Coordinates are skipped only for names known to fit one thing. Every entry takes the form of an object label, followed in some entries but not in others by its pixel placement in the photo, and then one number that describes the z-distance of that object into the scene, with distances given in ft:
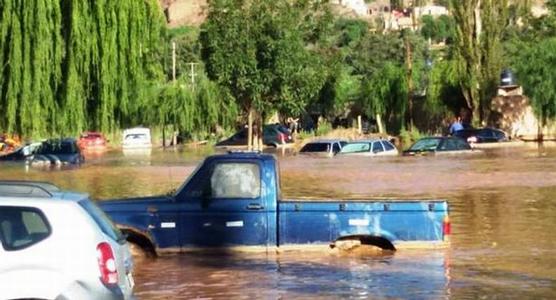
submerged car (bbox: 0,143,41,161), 139.33
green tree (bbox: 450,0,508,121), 225.56
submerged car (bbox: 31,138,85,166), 143.23
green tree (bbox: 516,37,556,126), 218.79
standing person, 204.33
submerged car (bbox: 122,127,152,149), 237.41
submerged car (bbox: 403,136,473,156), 164.76
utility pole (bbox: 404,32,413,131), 246.06
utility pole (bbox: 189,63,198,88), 258.00
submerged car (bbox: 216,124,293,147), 216.56
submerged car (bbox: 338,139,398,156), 164.45
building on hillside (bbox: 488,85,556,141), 228.22
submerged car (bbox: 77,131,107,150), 230.27
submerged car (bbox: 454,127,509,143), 195.52
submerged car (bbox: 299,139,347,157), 167.64
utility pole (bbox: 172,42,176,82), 288.43
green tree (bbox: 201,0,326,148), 173.86
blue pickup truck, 53.31
